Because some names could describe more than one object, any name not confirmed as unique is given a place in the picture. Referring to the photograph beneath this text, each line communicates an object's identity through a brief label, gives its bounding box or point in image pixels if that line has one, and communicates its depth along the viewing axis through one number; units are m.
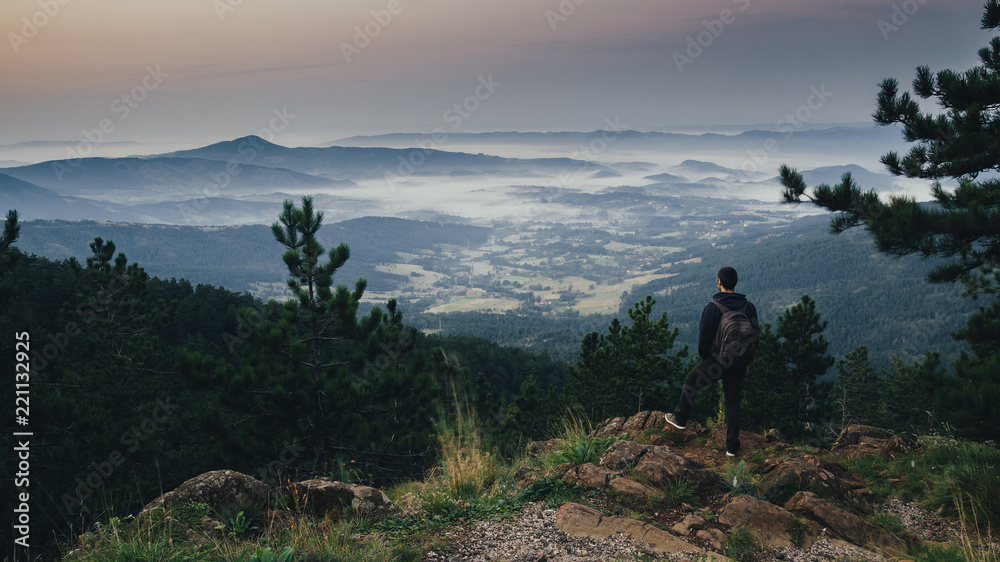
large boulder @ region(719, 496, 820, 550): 4.61
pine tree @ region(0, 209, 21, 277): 9.09
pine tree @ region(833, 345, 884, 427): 34.31
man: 6.61
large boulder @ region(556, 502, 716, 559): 4.44
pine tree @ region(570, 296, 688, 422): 19.08
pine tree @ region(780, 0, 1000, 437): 6.24
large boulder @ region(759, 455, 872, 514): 5.47
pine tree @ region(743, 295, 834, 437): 18.84
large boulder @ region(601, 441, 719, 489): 5.67
